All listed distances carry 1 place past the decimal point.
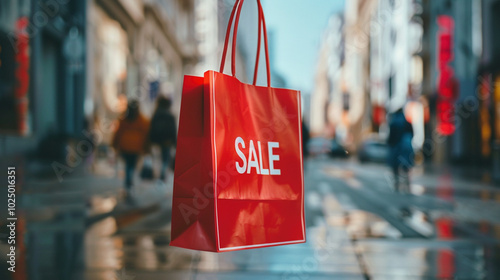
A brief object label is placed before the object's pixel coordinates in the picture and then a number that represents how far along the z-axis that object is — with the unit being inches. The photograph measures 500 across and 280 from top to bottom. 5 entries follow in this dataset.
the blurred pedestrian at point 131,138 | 374.9
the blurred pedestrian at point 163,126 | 387.9
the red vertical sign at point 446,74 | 1053.2
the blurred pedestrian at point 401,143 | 387.2
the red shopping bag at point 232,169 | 92.1
